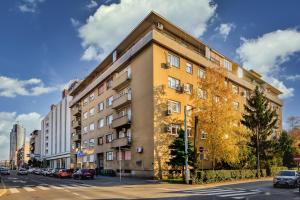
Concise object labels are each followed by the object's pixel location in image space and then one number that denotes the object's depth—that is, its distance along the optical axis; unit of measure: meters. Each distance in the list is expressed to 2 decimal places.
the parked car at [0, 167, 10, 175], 43.98
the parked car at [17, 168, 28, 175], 43.54
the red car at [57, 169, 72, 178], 32.76
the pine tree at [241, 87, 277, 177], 30.69
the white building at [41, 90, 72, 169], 60.87
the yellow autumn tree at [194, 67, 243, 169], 24.41
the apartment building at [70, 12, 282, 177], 26.23
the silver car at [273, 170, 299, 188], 17.36
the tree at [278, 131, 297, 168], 41.51
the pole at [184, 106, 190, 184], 20.65
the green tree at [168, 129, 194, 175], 23.02
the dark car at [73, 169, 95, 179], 27.98
